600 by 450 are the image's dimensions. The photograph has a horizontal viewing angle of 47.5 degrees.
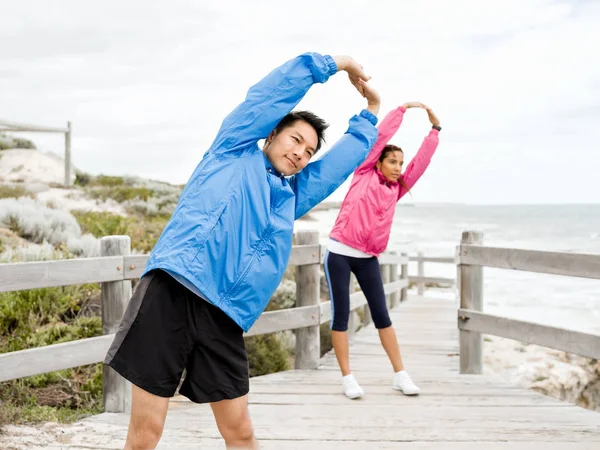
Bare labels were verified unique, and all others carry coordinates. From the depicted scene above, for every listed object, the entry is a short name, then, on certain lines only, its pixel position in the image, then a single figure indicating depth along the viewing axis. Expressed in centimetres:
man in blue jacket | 227
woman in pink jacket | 469
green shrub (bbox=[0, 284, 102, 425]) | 431
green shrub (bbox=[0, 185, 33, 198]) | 1260
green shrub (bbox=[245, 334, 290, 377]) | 612
